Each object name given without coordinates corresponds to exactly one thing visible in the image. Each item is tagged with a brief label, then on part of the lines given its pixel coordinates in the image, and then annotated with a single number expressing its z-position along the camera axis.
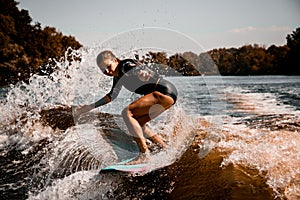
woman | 4.58
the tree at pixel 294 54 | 54.02
